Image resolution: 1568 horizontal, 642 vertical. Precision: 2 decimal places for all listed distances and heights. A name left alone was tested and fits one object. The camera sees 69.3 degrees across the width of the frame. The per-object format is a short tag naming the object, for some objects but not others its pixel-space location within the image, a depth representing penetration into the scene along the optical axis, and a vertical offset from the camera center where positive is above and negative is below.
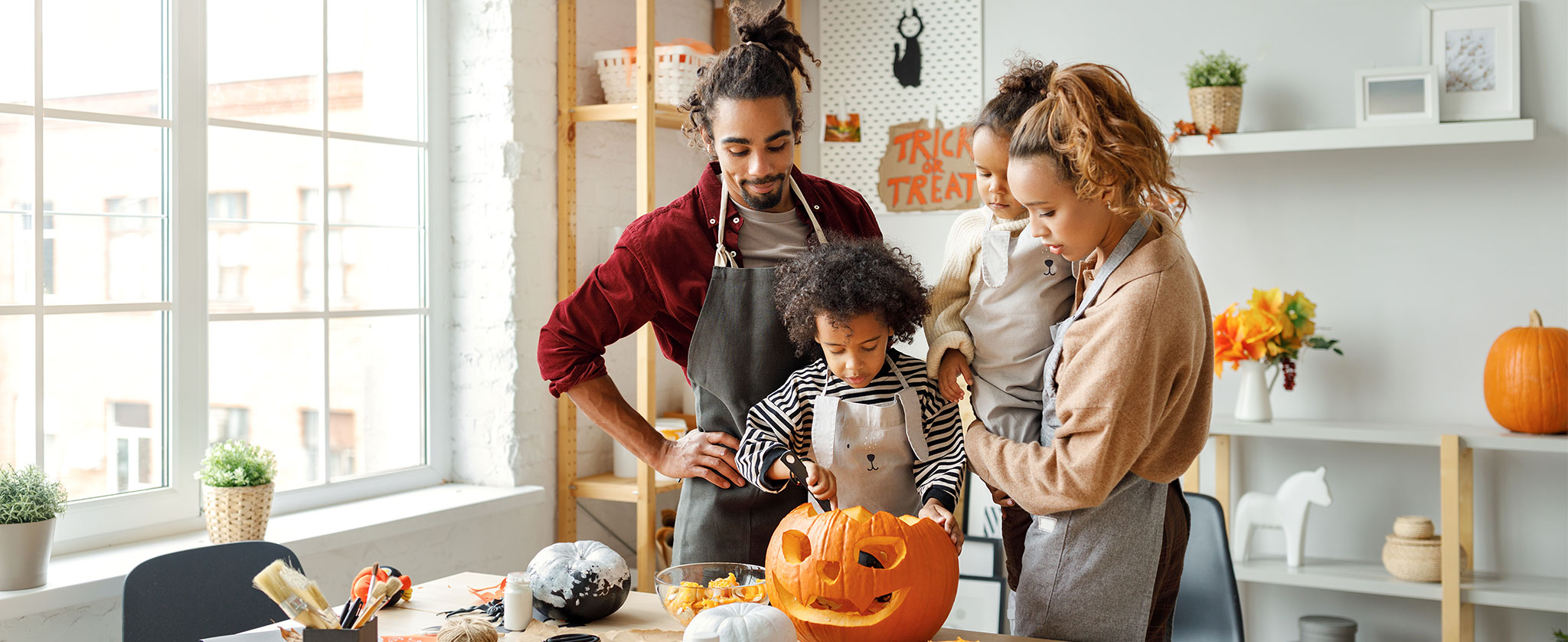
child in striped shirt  1.70 -0.14
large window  2.30 +0.18
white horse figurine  3.07 -0.54
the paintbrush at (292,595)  1.33 -0.33
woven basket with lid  2.93 -0.63
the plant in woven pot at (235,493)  2.36 -0.36
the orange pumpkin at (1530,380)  2.78 -0.17
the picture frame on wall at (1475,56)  2.98 +0.68
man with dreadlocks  1.80 +0.05
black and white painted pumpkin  1.60 -0.38
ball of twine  1.40 -0.39
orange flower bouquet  3.07 -0.05
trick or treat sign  3.75 +0.48
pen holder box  1.32 -0.37
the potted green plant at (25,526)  2.03 -0.37
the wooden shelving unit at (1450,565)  2.84 -0.65
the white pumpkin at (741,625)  1.32 -0.36
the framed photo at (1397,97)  2.98 +0.57
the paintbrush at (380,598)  1.37 -0.35
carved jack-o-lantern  1.45 -0.34
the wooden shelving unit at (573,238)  3.15 +0.23
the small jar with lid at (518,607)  1.59 -0.41
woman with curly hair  1.42 -0.09
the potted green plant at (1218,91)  3.17 +0.62
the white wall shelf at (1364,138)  2.88 +0.46
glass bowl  1.58 -0.39
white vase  3.15 -0.23
